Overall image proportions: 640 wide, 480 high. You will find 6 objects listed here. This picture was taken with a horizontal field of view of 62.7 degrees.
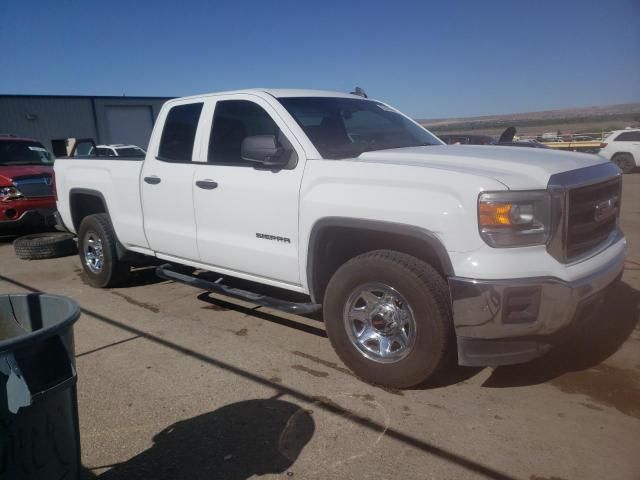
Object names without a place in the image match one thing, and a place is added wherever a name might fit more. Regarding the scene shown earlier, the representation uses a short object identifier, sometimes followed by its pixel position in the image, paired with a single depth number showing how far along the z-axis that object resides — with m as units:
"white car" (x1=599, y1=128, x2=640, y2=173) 20.33
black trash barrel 1.84
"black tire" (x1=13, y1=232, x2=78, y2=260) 7.85
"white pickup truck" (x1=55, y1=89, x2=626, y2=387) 2.94
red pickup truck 8.87
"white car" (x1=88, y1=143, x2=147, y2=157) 19.38
